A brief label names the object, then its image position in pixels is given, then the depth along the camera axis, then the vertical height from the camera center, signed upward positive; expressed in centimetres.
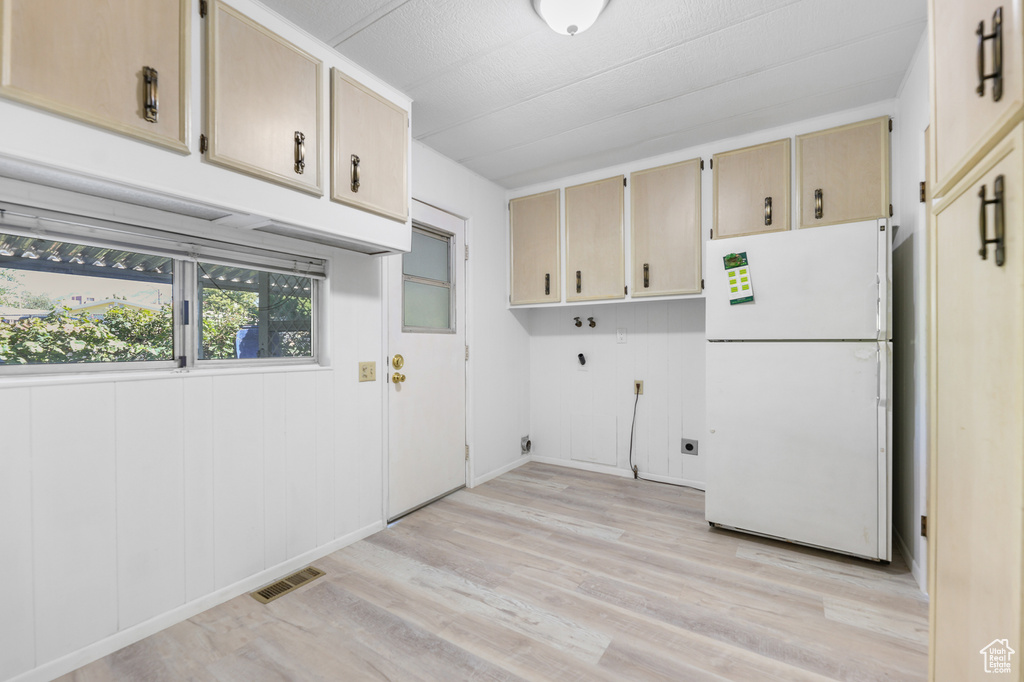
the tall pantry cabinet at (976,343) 72 -1
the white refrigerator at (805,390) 211 -25
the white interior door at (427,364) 279 -16
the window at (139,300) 148 +16
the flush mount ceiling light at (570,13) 169 +124
